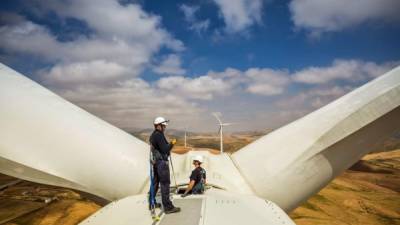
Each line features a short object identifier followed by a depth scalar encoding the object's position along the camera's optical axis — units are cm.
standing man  572
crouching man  621
